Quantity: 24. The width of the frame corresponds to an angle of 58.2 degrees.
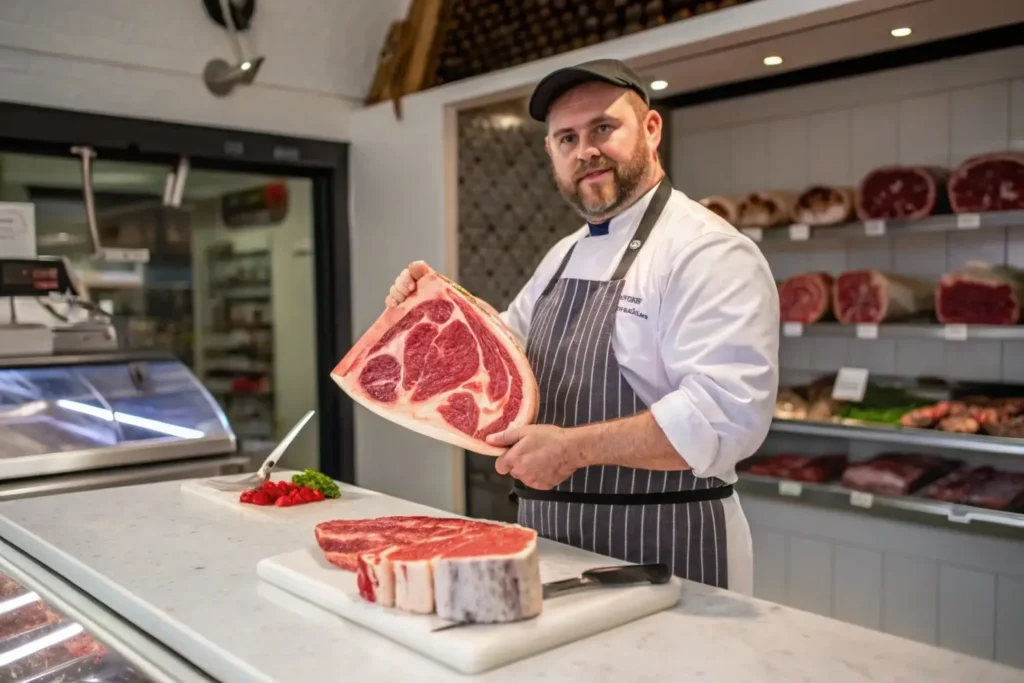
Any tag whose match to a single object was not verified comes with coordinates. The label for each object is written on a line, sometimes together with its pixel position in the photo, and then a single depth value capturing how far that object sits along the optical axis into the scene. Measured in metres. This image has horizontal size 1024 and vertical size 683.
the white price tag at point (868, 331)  3.30
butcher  1.59
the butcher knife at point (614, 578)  1.40
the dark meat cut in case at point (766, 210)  3.59
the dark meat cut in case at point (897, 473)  3.24
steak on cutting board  1.27
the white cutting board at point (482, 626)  1.21
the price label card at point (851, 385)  3.44
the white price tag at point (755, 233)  3.61
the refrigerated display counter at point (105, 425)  2.91
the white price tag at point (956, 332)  3.06
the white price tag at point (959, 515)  3.00
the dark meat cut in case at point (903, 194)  3.21
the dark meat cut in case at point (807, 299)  3.52
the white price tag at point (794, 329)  3.53
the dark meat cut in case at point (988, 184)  2.98
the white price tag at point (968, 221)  3.02
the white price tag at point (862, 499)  3.25
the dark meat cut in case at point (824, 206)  3.43
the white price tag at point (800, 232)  3.46
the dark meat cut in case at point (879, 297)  3.30
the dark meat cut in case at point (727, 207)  3.69
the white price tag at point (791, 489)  3.46
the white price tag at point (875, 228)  3.25
